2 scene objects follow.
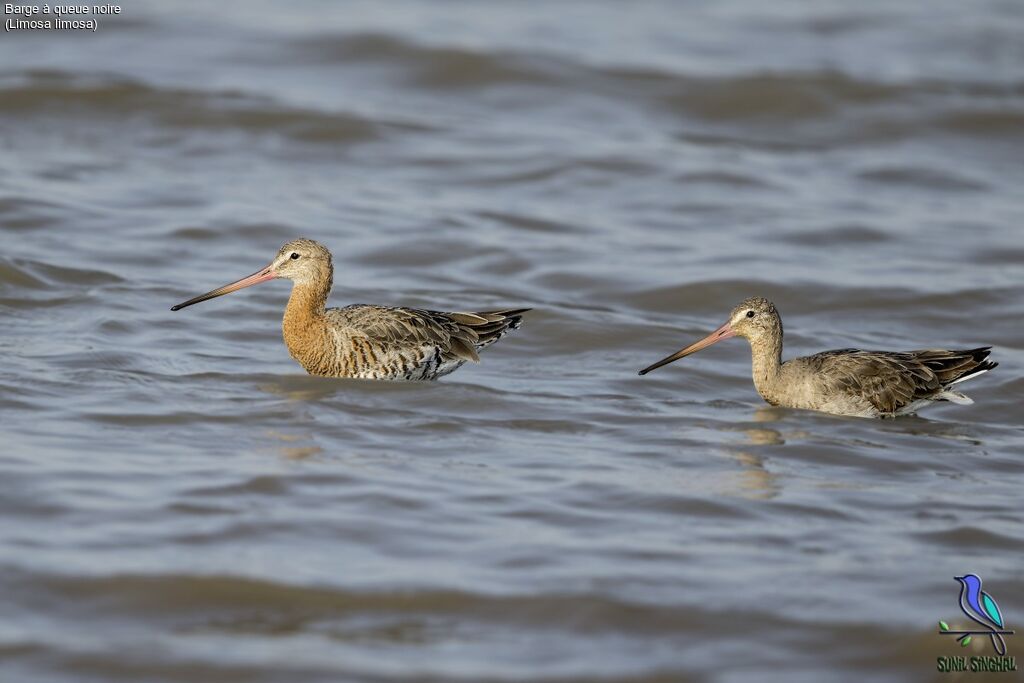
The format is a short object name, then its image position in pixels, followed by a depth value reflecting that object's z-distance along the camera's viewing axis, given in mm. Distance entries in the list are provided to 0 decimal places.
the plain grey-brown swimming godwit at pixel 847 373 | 18984
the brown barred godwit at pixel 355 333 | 19047
